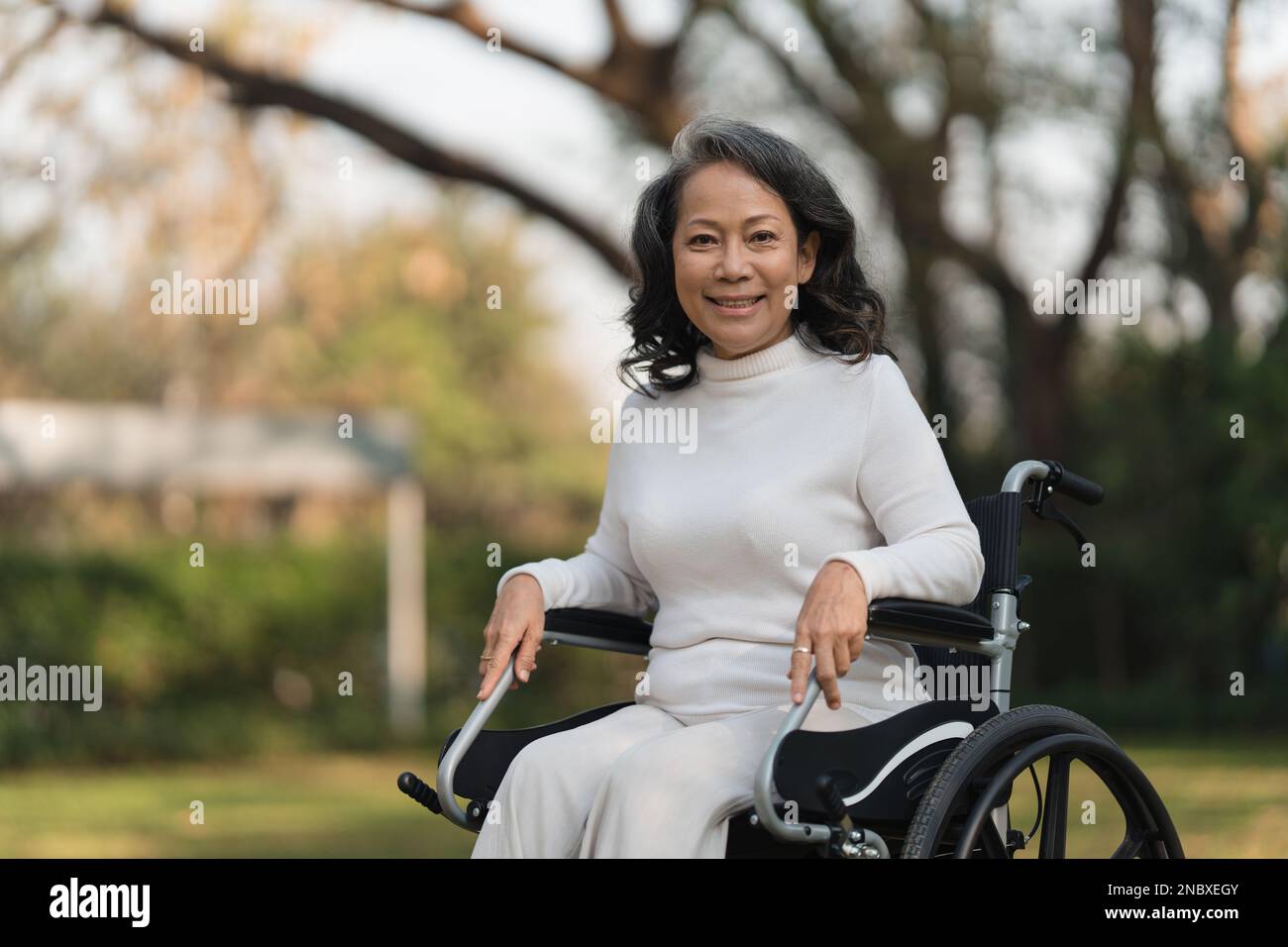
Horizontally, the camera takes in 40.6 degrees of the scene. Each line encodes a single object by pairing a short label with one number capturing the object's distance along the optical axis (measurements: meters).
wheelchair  2.33
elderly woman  2.38
